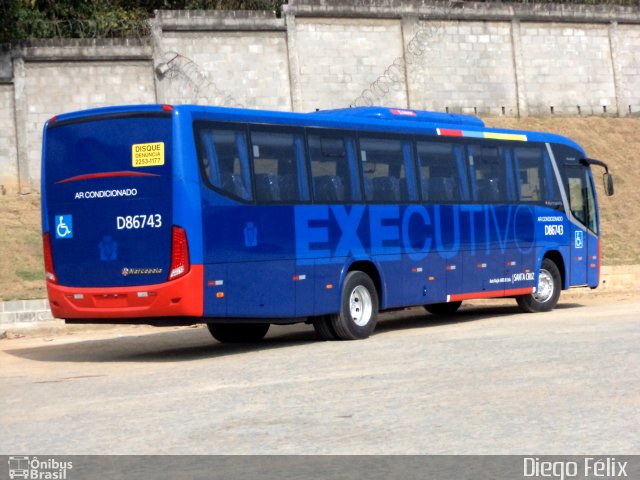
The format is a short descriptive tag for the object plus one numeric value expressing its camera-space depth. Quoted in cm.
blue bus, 1592
